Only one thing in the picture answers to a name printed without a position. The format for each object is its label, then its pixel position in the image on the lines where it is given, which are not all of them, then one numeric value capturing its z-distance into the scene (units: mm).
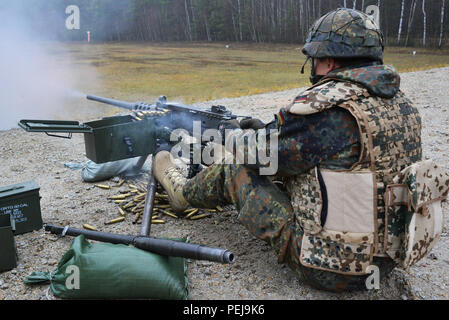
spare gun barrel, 2527
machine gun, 3443
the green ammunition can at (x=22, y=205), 3436
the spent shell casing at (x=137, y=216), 3905
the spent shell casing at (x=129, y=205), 4160
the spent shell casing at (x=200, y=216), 3932
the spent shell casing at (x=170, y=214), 3957
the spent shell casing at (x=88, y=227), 3715
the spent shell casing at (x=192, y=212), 3945
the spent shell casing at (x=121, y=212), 4023
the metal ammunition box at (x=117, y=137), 3990
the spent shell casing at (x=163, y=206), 4141
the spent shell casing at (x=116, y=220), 3870
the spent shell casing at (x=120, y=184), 4805
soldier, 2297
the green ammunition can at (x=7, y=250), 2875
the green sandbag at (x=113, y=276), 2537
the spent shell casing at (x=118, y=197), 4418
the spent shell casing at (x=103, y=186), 4716
